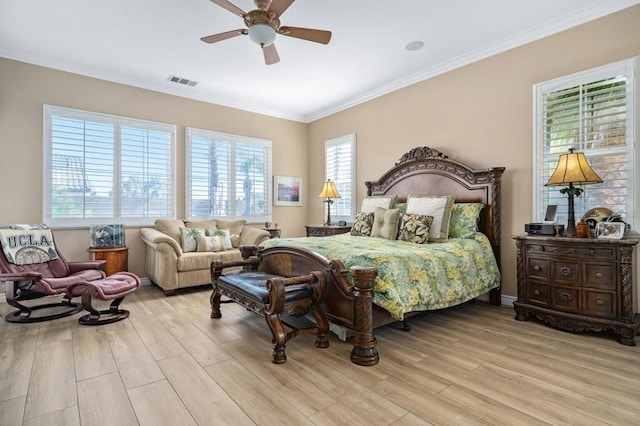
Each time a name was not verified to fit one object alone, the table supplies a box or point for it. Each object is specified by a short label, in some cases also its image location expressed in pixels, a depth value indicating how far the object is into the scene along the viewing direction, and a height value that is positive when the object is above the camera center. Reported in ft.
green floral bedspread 8.30 -1.53
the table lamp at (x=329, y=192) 18.45 +1.22
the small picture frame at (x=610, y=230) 9.18 -0.43
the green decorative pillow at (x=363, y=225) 14.38 -0.49
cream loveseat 14.15 -1.80
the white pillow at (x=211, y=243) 15.83 -1.46
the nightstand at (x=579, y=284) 8.79 -2.00
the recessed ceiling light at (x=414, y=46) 12.64 +6.58
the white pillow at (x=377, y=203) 15.05 +0.53
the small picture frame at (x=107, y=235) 14.53 -0.99
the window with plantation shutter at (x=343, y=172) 19.28 +2.54
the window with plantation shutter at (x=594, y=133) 9.92 +2.66
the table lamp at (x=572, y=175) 9.50 +1.14
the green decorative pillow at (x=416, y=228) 11.98 -0.54
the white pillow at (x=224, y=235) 16.49 -1.10
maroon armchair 10.23 -2.22
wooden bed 7.84 +0.54
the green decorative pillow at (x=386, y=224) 13.26 -0.41
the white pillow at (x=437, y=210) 12.14 +0.15
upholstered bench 7.91 -2.20
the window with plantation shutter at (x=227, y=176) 18.04 +2.17
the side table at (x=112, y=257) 13.98 -1.88
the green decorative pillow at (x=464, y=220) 12.37 -0.22
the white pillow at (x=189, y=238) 15.73 -1.20
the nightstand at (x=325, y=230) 17.47 -0.88
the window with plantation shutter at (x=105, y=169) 14.34 +2.06
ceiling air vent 16.01 +6.57
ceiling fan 8.64 +5.26
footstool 10.32 -2.56
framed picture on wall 21.22 +1.50
